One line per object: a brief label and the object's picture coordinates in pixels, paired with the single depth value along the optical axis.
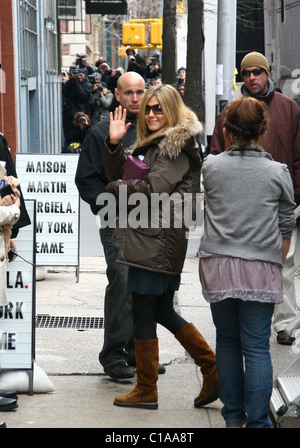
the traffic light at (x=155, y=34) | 29.91
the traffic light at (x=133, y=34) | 30.12
